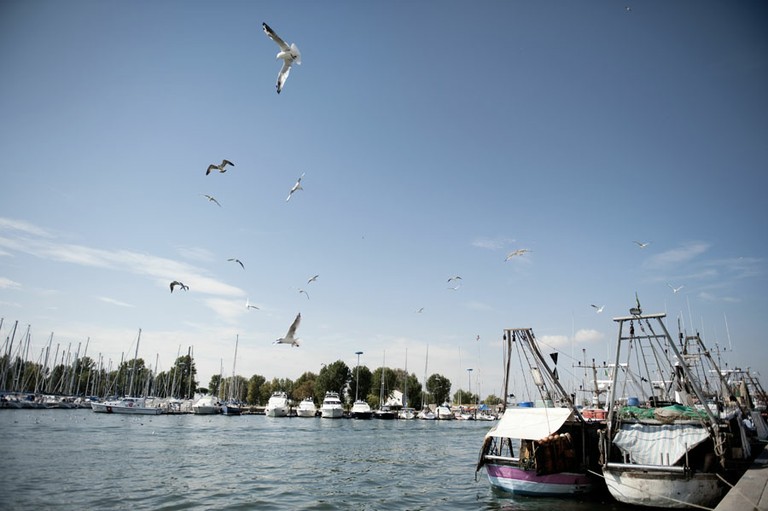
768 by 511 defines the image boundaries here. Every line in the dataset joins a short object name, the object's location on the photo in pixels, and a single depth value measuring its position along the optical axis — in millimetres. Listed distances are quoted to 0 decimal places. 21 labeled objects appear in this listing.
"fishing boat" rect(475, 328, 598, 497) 18531
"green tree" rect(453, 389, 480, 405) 158000
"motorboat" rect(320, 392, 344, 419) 88375
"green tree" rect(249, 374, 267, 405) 148500
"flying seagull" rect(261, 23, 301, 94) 14719
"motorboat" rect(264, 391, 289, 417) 95750
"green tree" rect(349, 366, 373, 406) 118312
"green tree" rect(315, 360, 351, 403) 117062
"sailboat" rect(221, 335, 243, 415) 96269
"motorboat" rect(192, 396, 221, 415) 92875
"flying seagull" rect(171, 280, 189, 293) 23594
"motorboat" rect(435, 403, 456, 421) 107312
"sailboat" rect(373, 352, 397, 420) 97188
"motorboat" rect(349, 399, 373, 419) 90750
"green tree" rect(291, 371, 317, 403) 131750
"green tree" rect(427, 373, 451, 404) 138875
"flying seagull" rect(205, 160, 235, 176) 19325
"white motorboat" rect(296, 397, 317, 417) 95375
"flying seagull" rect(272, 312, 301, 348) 20031
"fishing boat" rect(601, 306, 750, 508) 15422
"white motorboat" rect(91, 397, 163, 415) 78688
